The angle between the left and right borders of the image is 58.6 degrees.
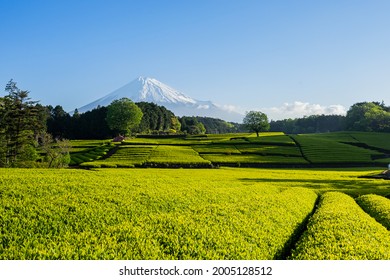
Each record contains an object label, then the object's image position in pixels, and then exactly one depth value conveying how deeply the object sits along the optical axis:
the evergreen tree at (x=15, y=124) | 49.88
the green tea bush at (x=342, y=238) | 10.91
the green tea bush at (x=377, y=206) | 19.44
